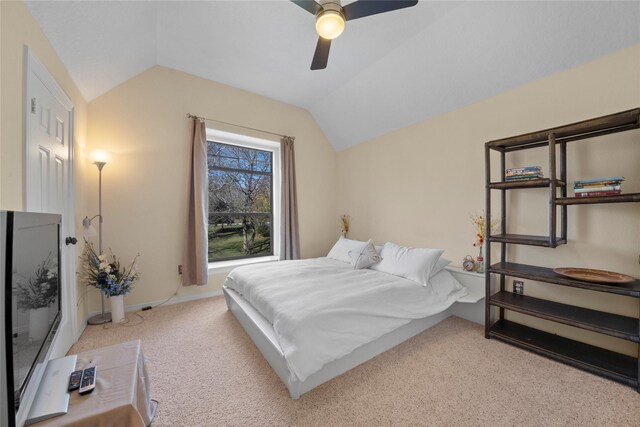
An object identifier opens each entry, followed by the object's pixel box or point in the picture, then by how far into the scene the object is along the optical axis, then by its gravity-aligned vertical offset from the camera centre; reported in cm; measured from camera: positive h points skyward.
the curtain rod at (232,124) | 337 +133
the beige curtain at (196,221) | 330 -10
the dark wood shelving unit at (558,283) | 176 -55
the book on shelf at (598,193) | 183 +15
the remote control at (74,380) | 110 -76
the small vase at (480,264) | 273 -57
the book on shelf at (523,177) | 219 +32
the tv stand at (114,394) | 98 -79
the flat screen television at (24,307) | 76 -35
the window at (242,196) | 396 +29
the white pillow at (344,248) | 339 -50
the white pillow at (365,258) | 304 -55
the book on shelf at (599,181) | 180 +24
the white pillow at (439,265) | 267 -58
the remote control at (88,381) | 109 -77
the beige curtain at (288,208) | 413 +8
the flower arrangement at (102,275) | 262 -65
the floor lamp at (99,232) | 253 -19
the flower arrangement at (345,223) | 452 -19
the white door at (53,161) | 154 +39
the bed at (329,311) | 167 -83
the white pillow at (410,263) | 258 -55
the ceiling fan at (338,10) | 170 +145
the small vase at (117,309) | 270 -104
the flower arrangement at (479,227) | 274 -15
